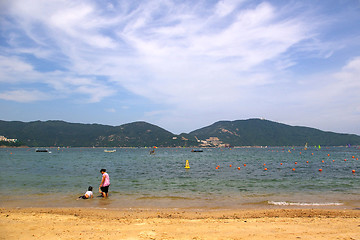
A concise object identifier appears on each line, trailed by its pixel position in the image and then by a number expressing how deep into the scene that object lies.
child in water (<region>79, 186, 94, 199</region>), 17.12
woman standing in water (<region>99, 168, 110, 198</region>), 17.81
